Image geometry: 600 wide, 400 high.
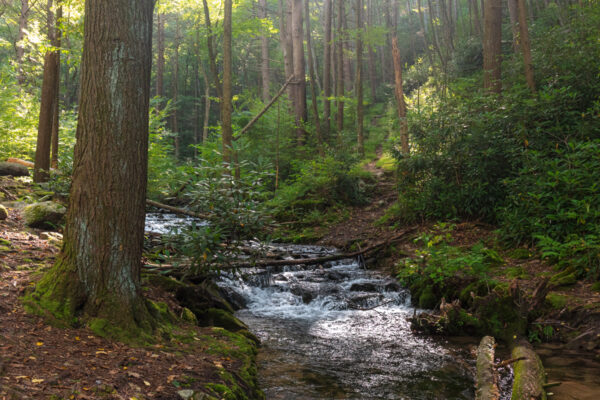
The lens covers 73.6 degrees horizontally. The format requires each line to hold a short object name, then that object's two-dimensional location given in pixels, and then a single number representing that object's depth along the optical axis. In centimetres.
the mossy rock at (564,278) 582
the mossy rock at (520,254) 718
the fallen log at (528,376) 336
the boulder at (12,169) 1187
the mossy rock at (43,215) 682
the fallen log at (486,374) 359
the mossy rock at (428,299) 695
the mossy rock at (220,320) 550
